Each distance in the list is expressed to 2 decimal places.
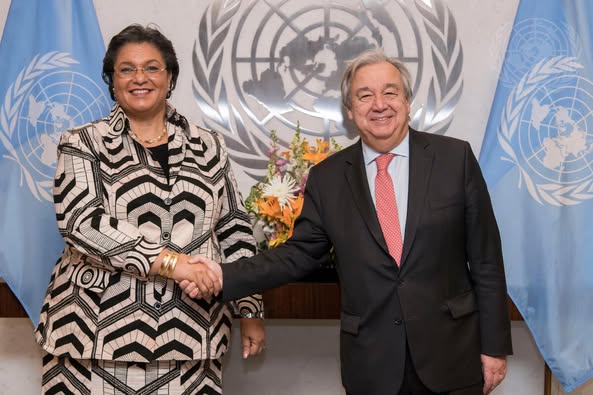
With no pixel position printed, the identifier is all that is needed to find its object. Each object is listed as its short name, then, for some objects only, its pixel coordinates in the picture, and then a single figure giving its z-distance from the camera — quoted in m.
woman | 2.05
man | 1.94
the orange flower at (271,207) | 2.62
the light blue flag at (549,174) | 2.79
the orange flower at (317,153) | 2.70
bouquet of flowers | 2.62
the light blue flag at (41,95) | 2.95
